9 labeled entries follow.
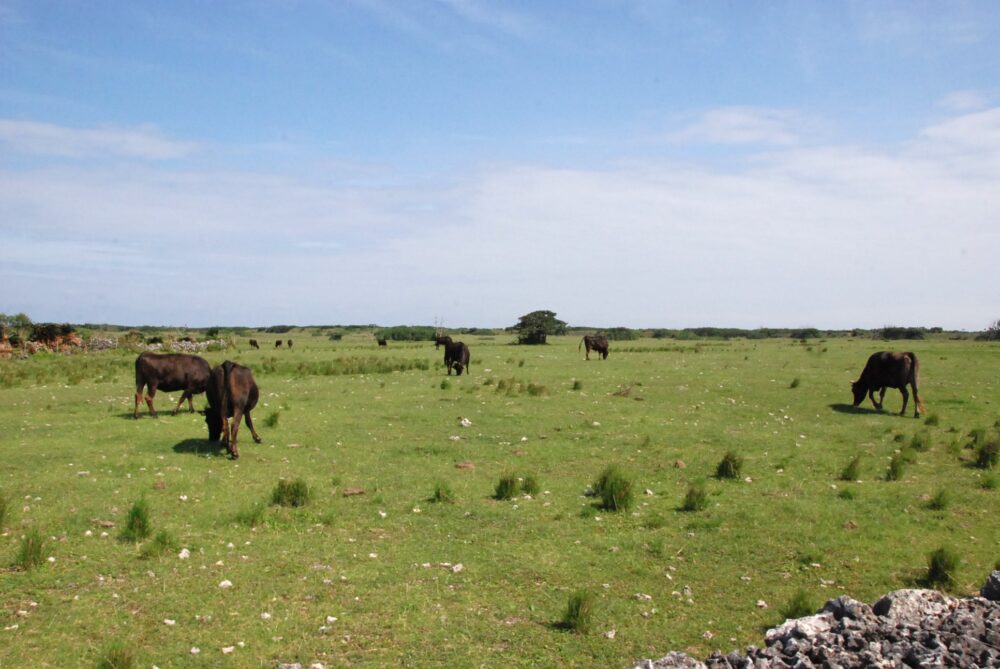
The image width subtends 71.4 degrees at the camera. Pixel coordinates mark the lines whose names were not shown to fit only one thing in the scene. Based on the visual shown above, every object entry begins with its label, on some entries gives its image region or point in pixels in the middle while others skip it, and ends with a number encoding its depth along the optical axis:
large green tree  75.81
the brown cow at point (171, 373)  21.30
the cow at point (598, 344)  46.34
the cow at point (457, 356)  34.87
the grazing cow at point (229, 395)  16.41
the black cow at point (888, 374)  23.69
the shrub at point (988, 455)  15.92
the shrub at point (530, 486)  13.55
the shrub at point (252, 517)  11.25
